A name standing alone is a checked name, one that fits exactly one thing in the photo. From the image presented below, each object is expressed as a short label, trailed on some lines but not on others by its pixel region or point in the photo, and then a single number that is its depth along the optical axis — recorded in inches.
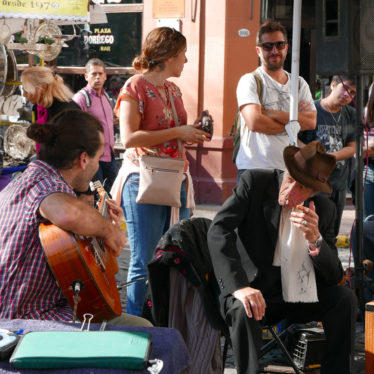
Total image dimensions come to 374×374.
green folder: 140.3
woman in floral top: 287.8
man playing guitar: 186.2
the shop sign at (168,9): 735.7
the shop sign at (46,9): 433.8
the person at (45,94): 417.2
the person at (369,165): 407.4
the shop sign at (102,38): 823.9
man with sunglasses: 325.7
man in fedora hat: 241.2
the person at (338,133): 411.9
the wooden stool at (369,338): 234.4
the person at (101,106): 535.1
